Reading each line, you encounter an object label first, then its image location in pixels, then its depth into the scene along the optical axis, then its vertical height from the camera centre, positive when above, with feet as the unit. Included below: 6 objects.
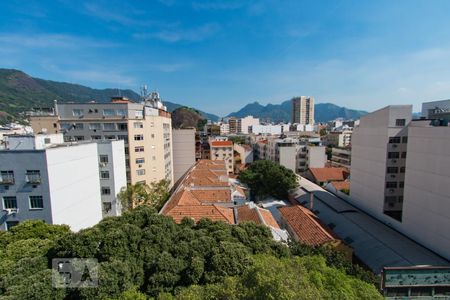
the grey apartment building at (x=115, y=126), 99.81 +1.97
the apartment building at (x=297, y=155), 171.62 -22.09
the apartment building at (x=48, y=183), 52.70 -13.38
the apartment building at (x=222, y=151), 192.24 -19.70
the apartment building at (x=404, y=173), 58.54 -15.34
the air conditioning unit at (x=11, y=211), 53.20 -18.94
